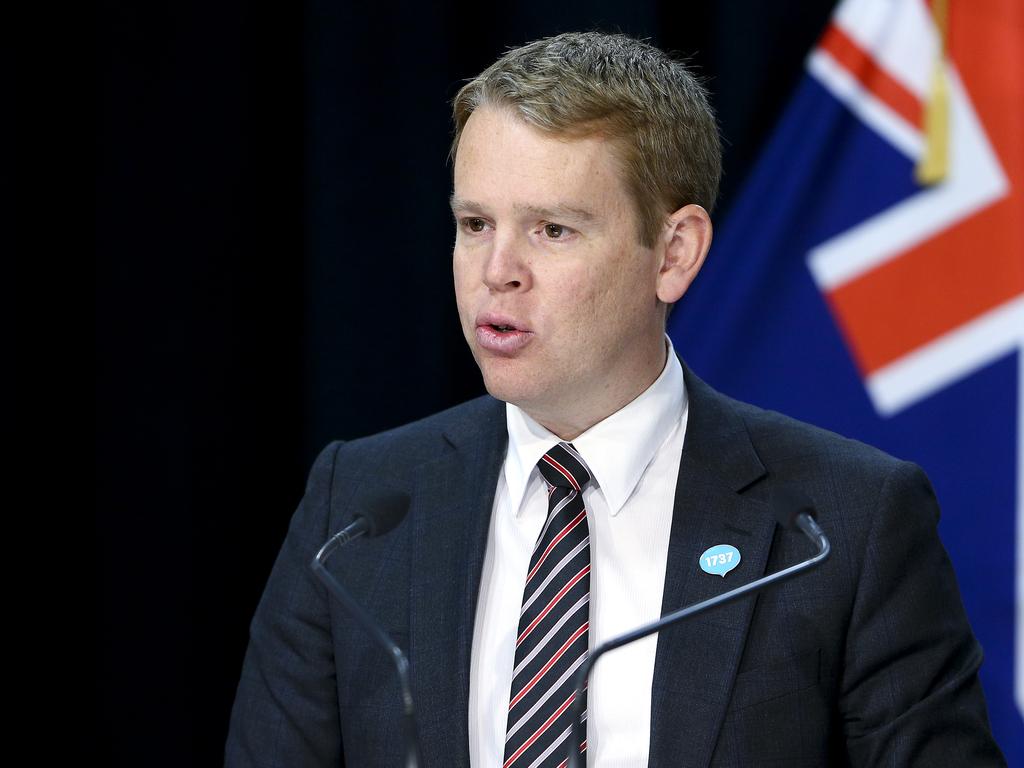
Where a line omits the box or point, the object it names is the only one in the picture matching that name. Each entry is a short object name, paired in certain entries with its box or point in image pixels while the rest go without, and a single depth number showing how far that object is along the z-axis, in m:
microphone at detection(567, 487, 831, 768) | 4.44
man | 4.62
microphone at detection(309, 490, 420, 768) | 4.47
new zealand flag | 4.98
